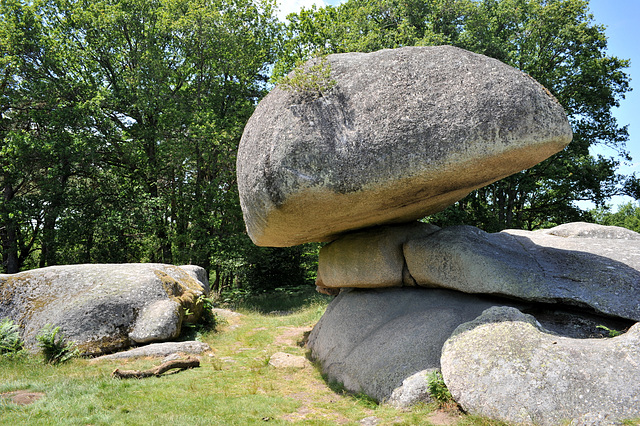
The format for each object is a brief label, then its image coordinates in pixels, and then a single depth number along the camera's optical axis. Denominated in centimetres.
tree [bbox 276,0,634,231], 1933
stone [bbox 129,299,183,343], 991
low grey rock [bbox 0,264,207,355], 962
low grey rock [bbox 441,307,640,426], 471
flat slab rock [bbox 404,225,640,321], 701
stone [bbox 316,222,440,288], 887
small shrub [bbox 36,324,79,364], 875
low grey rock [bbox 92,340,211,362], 923
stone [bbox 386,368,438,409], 595
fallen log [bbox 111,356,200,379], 771
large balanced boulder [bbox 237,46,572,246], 643
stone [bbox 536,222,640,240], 989
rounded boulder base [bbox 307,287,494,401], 675
